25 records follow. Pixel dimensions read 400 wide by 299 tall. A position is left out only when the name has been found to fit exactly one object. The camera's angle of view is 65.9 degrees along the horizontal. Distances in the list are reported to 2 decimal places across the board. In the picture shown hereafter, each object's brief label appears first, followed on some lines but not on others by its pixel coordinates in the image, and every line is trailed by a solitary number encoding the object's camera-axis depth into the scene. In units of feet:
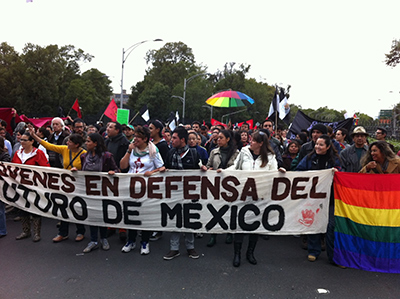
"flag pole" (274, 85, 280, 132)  30.35
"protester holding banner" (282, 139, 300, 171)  19.85
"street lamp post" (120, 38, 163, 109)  60.68
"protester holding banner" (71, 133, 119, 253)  15.30
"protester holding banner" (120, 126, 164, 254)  14.90
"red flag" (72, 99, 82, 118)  41.91
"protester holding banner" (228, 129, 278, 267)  14.08
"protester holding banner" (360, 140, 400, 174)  13.52
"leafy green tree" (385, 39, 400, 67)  90.38
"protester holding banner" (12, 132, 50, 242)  16.30
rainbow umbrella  30.73
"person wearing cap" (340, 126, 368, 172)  16.21
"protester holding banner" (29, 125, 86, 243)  15.80
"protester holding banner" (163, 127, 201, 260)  14.66
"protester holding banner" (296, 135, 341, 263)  14.43
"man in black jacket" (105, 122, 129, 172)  17.69
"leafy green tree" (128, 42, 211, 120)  161.48
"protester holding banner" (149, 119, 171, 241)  16.06
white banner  14.23
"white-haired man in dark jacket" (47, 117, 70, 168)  21.40
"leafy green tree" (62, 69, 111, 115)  139.64
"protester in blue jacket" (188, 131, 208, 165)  17.19
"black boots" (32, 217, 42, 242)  16.25
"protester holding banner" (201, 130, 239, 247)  15.85
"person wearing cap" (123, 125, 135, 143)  22.01
